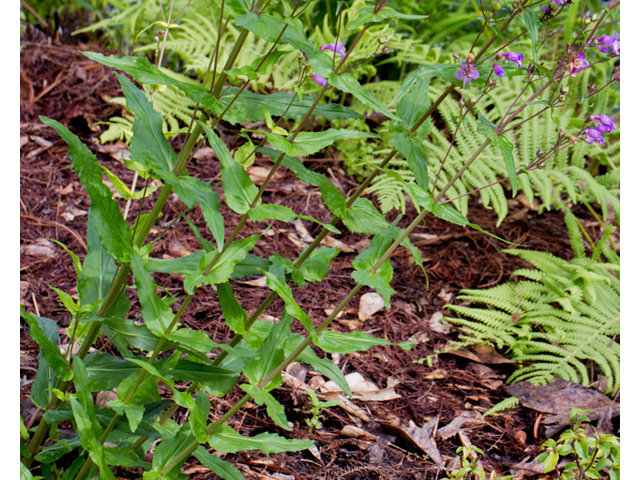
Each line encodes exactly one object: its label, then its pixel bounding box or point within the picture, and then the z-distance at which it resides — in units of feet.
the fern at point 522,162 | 9.60
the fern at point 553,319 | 7.78
